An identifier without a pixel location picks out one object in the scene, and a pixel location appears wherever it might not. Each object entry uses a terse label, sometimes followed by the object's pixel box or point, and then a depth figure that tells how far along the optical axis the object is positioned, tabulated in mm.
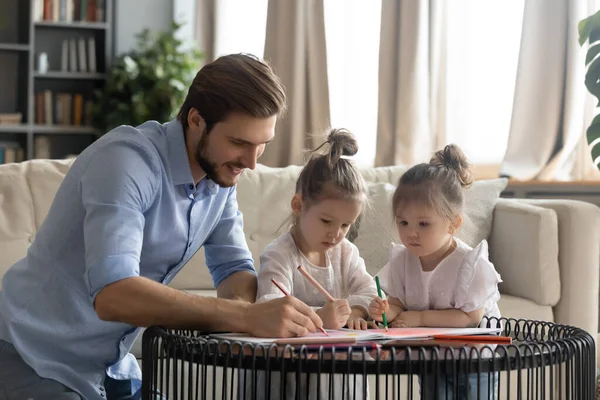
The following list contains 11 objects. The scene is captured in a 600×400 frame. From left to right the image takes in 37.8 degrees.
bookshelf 5992
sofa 2916
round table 1239
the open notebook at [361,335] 1374
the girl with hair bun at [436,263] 1696
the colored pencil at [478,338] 1411
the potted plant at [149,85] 5680
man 1640
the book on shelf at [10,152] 5953
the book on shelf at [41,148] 6046
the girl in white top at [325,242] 1821
